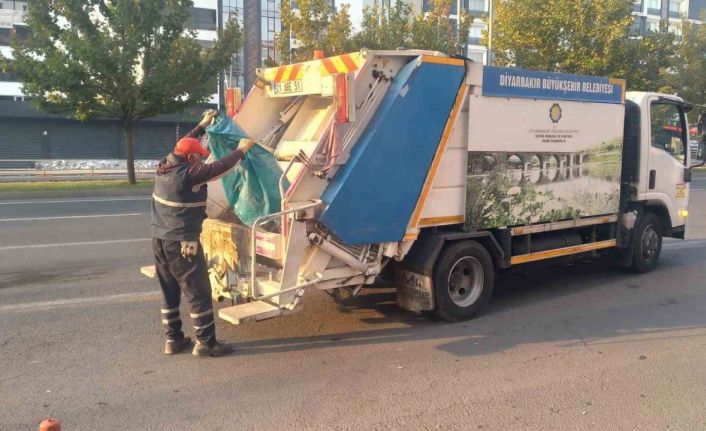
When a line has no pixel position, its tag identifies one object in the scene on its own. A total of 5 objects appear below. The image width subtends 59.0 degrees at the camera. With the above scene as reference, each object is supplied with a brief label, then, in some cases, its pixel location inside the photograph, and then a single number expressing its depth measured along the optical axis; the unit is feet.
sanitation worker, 16.33
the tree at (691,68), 105.50
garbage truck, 16.74
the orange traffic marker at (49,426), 8.91
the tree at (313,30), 75.51
